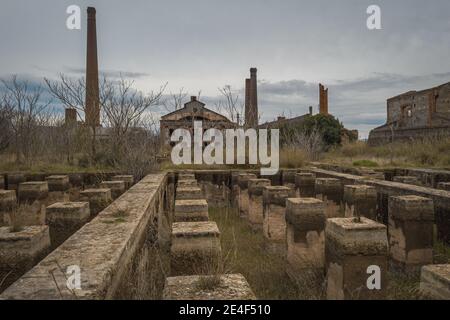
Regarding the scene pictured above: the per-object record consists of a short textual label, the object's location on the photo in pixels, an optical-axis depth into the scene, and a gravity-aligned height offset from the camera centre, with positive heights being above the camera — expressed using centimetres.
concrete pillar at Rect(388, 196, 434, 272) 447 -99
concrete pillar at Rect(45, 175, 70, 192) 792 -59
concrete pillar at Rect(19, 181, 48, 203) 691 -68
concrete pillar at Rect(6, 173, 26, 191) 934 -59
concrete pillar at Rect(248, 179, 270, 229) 689 -89
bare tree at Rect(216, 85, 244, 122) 1430 +181
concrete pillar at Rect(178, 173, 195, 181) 823 -51
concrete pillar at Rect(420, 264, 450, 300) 235 -87
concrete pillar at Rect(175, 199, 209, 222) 401 -63
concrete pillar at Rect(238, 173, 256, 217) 805 -87
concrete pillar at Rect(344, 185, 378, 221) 548 -71
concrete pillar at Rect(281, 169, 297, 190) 964 -62
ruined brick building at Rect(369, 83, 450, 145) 2343 +304
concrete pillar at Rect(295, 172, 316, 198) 788 -68
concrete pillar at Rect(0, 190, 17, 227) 595 -81
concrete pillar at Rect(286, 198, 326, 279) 430 -99
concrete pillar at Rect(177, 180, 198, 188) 649 -53
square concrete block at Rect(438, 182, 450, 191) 634 -58
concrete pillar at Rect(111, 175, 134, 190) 784 -51
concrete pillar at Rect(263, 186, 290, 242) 574 -96
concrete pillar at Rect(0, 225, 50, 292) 280 -77
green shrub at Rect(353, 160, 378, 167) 1204 -33
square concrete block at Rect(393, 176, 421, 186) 732 -55
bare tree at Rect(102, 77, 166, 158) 1183 +137
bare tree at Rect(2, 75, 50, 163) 1359 +121
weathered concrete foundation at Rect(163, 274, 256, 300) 204 -79
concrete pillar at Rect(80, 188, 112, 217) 503 -60
